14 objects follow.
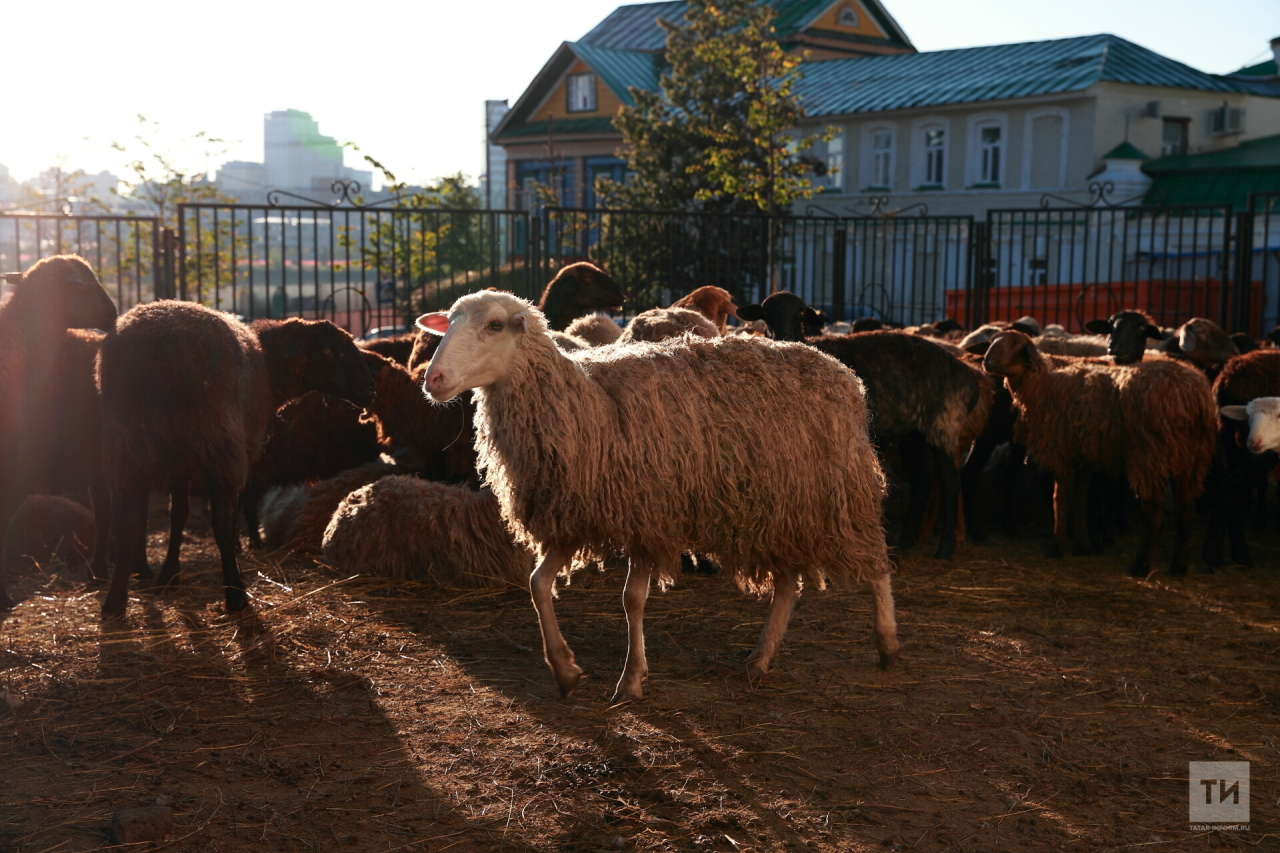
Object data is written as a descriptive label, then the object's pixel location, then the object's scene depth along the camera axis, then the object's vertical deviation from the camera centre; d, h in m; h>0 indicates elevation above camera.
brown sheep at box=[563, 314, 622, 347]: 7.83 -0.11
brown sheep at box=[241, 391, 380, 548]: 8.38 -1.01
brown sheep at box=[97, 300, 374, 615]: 5.72 -0.55
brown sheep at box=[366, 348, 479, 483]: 7.76 -0.79
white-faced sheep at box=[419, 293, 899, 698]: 4.57 -0.61
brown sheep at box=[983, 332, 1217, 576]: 7.23 -0.69
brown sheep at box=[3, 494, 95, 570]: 7.25 -1.49
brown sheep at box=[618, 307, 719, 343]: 6.86 -0.06
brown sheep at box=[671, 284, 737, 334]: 8.57 +0.10
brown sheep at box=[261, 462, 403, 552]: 7.60 -1.39
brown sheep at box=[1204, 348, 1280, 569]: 7.56 -0.93
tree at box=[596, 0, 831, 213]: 19.47 +3.66
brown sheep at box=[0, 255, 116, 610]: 6.19 -0.23
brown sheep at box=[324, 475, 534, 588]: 6.78 -1.40
